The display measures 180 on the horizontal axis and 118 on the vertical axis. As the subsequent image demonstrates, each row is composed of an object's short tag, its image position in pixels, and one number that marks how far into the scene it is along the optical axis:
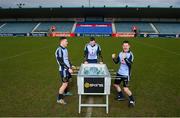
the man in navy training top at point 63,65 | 4.62
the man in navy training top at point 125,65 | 4.46
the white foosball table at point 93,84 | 4.12
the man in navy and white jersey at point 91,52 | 6.30
